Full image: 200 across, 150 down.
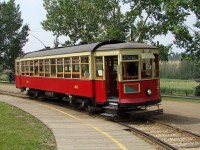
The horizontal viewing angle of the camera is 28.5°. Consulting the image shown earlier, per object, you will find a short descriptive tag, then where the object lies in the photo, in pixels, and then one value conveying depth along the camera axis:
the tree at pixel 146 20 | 41.78
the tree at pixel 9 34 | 69.94
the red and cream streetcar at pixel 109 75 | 15.85
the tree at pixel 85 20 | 42.19
